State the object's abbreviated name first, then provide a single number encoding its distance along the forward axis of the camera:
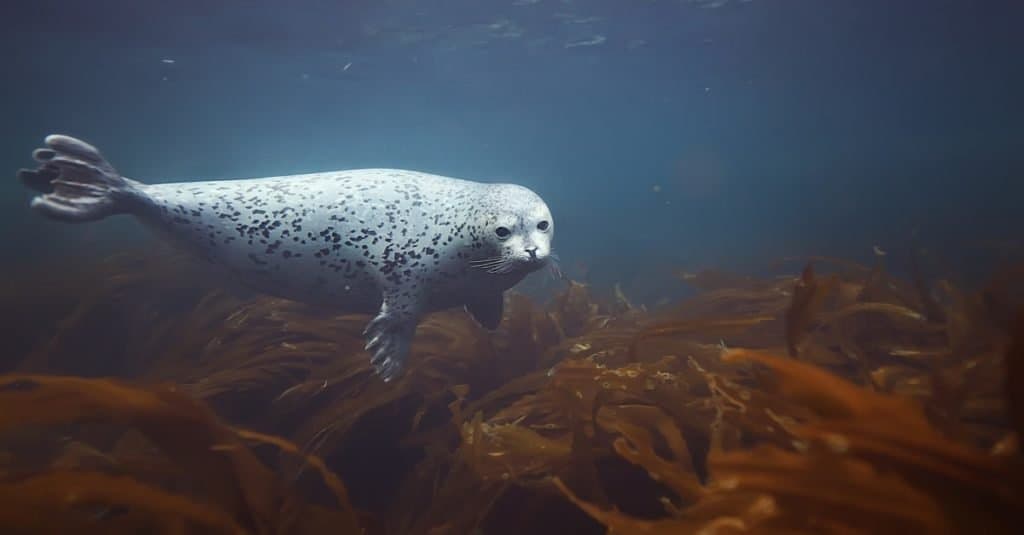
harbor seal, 3.28
